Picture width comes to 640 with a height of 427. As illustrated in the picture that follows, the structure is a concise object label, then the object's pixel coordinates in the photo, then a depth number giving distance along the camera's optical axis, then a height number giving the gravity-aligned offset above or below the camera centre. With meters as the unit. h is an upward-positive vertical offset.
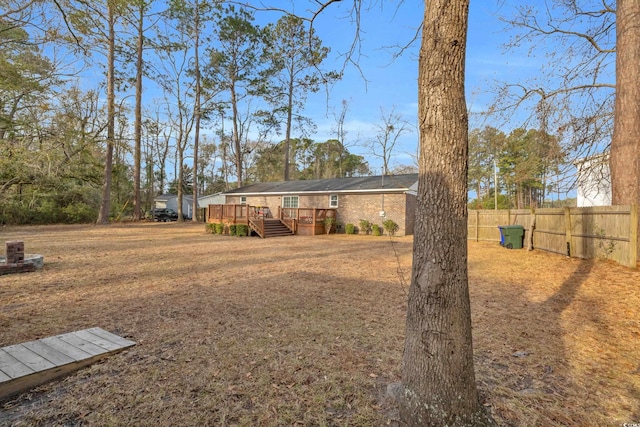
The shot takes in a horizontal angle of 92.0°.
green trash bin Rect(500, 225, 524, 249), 10.59 -0.55
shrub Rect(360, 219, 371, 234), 16.77 -0.46
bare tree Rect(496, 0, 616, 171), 7.82 +3.65
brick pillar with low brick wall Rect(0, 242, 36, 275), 5.96 -0.92
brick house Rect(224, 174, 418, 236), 16.12 +1.19
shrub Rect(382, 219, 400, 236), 15.93 -0.43
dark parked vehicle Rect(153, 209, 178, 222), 28.46 +0.04
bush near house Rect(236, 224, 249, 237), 15.38 -0.69
